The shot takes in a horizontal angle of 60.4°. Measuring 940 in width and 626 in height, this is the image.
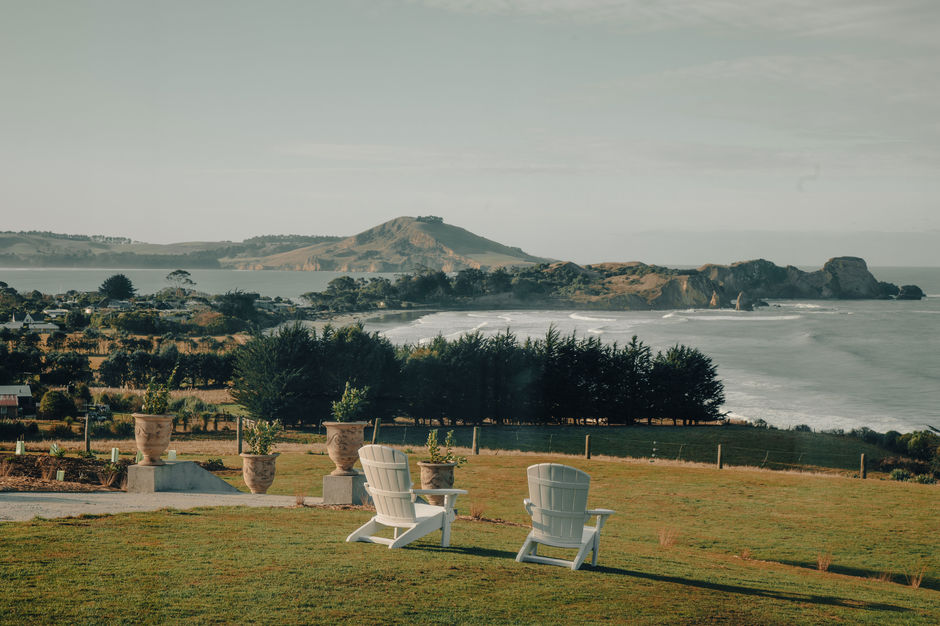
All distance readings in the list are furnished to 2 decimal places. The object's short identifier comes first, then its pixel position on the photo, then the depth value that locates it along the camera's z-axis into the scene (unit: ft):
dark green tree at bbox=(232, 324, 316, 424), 163.94
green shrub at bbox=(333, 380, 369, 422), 49.75
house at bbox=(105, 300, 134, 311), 436.35
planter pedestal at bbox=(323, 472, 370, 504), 45.03
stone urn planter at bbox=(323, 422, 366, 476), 45.39
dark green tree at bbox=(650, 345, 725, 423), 184.34
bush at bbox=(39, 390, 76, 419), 142.51
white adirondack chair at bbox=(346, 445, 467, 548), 29.89
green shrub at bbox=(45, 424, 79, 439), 115.44
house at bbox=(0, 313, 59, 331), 310.16
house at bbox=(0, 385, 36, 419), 140.67
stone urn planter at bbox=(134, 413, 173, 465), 44.93
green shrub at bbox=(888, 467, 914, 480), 110.26
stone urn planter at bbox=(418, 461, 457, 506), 44.37
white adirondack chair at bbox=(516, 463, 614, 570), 28.73
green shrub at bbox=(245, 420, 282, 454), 49.55
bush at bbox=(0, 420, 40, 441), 112.09
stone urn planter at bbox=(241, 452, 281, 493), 49.83
